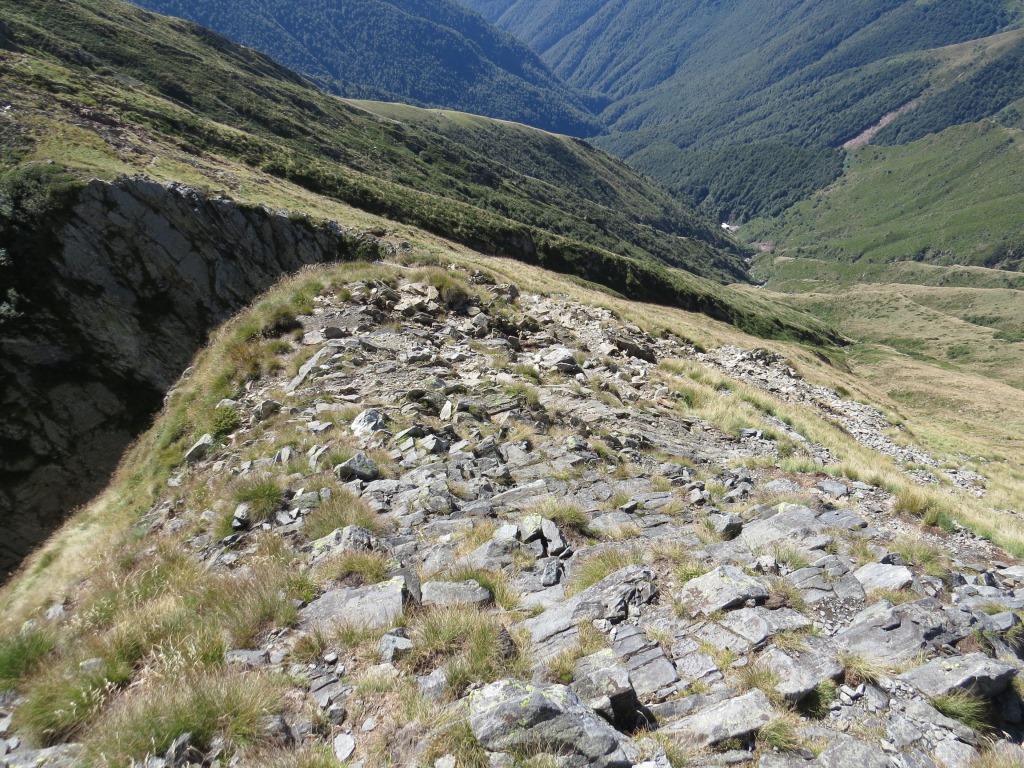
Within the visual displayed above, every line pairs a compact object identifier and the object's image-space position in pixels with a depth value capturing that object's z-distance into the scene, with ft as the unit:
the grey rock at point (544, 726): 12.87
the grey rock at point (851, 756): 13.30
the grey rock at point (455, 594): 19.65
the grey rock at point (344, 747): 13.48
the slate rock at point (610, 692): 14.62
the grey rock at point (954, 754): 13.73
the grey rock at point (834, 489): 32.50
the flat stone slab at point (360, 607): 18.39
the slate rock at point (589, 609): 17.87
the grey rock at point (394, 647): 16.66
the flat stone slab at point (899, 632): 17.06
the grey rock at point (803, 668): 15.30
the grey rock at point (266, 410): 38.29
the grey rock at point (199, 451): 36.99
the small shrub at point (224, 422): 38.37
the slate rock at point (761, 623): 17.66
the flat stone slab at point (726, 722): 14.03
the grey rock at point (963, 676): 15.34
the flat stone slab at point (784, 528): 24.49
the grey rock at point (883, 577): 20.25
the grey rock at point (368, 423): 34.27
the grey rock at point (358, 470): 29.35
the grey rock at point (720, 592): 19.24
